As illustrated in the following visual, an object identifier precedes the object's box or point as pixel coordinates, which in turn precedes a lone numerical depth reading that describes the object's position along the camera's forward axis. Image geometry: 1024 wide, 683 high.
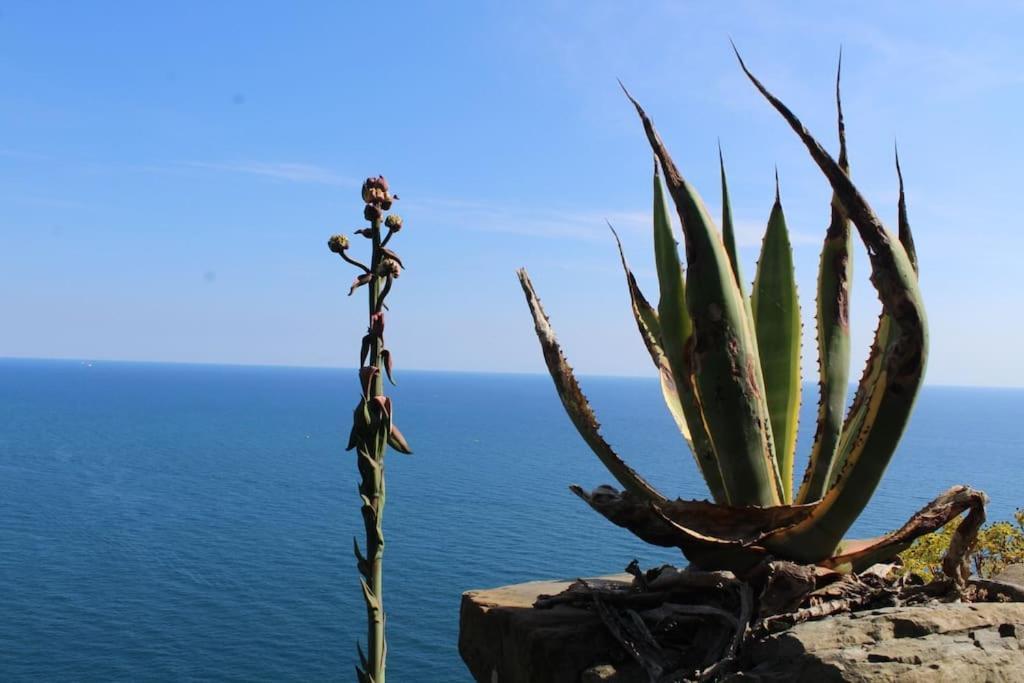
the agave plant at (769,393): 2.78
